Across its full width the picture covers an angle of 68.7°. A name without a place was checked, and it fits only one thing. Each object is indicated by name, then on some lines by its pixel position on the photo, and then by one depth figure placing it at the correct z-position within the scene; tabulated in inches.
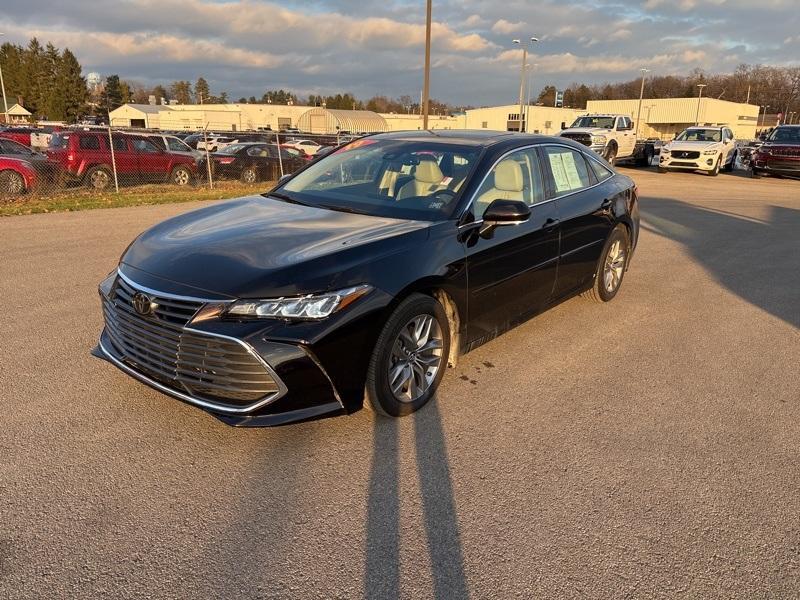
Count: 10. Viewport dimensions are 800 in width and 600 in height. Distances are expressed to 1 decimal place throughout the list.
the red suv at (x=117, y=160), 591.8
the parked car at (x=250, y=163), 724.7
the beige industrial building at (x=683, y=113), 3211.1
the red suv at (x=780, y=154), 846.5
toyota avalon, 117.2
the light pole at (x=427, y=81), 916.0
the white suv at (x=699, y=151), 914.7
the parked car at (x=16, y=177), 512.7
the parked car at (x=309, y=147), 914.4
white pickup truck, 903.7
